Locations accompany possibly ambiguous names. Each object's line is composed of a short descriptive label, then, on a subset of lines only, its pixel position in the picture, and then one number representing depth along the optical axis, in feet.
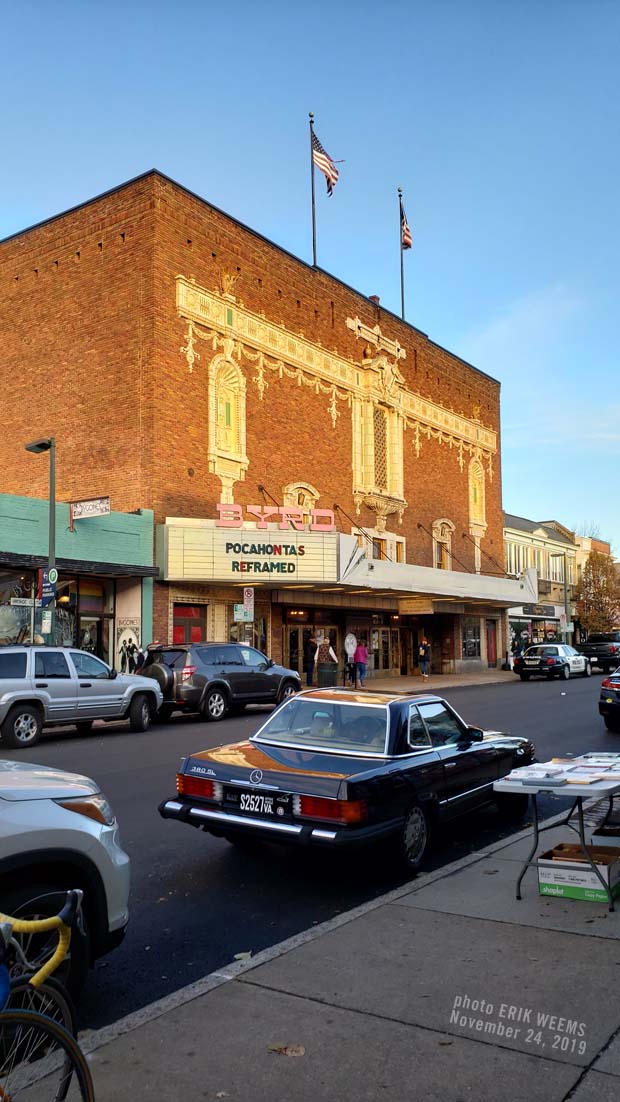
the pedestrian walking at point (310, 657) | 103.96
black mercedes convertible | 20.80
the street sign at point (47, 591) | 64.18
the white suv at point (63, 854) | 12.62
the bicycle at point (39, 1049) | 8.36
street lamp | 65.87
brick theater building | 90.48
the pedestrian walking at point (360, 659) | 100.78
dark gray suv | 62.64
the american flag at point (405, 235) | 137.80
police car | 116.16
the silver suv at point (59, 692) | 49.88
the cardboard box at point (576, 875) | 18.90
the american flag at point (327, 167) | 114.21
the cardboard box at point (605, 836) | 21.26
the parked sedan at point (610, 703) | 53.42
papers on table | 19.51
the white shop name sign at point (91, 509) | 75.72
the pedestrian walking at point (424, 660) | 116.47
